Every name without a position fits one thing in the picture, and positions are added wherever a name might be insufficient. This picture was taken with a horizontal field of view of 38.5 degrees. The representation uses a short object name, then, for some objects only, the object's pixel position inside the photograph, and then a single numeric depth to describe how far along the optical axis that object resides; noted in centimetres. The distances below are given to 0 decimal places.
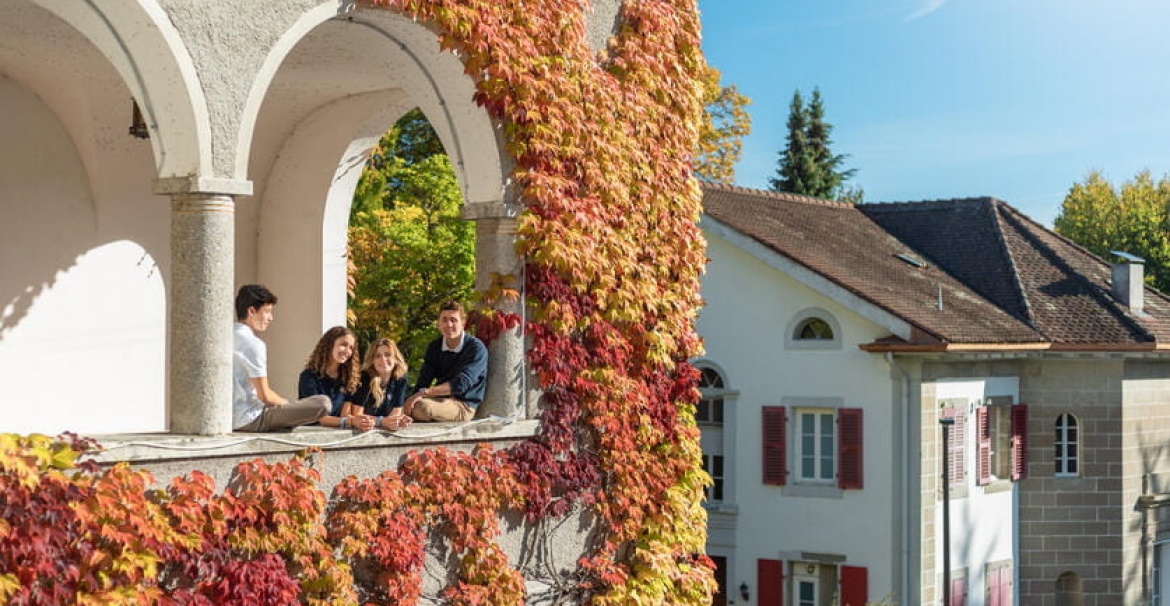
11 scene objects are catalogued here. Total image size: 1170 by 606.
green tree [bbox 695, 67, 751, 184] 4106
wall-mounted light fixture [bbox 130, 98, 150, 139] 1217
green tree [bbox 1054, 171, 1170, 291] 6285
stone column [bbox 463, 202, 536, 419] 1061
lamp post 2600
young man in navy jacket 1027
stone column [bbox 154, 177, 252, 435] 877
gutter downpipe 2914
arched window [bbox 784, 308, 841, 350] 3009
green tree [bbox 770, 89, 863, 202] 6153
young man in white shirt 924
